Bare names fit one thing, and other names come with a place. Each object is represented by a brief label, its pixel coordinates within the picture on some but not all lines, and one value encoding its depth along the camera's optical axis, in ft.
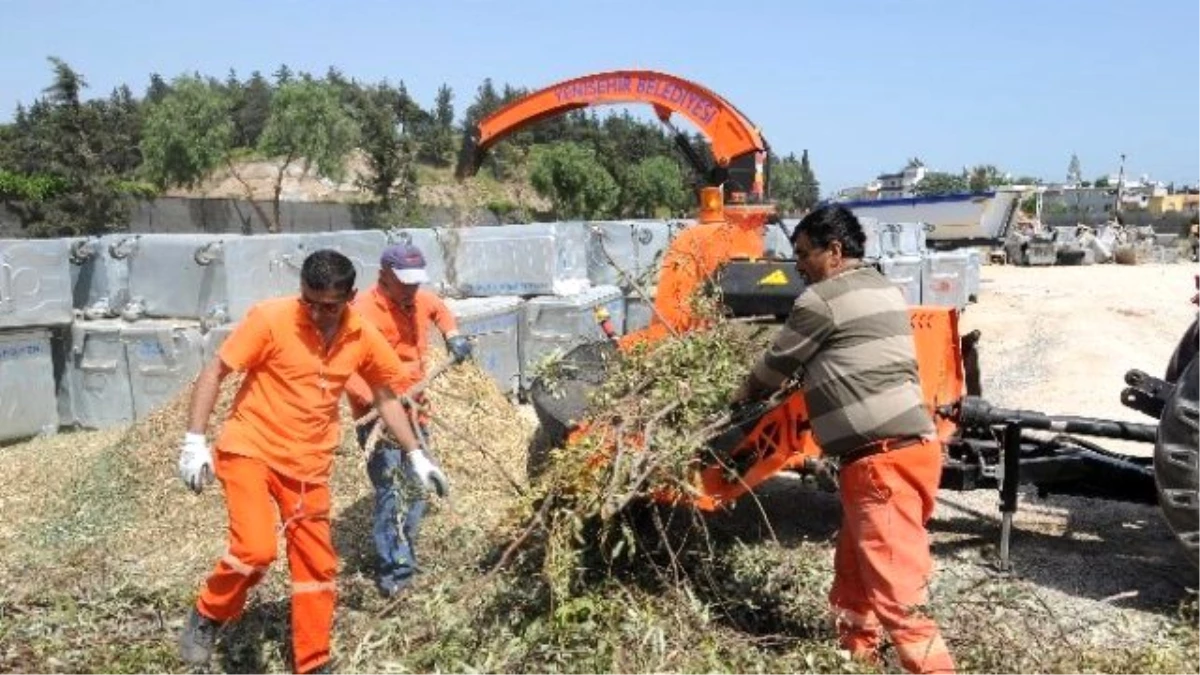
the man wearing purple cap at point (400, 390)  16.83
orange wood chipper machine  15.19
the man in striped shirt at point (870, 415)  12.30
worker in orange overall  13.30
